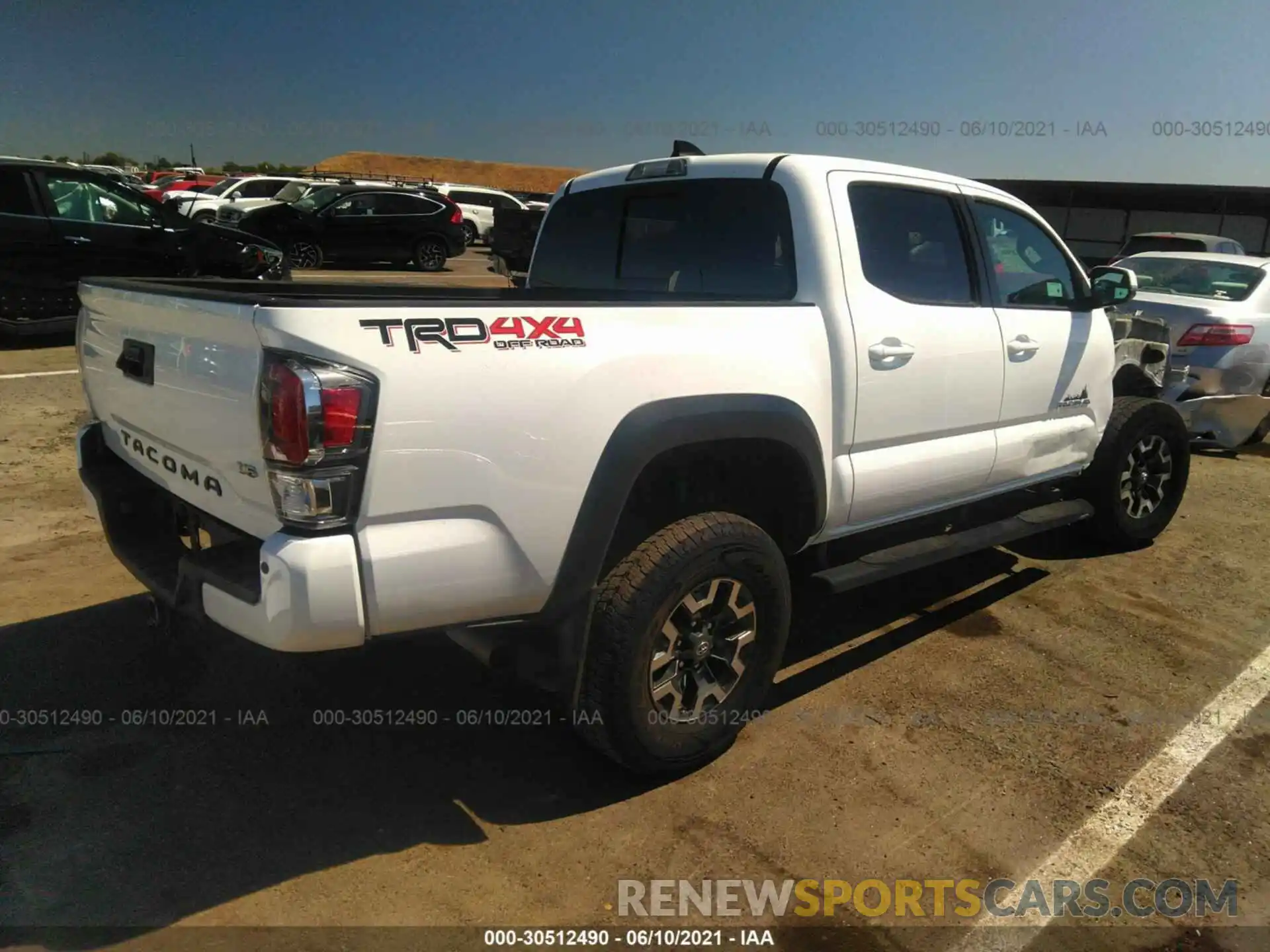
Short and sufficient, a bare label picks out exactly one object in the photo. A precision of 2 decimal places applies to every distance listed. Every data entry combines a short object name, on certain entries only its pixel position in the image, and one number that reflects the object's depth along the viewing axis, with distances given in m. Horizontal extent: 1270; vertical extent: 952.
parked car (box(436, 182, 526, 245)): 26.55
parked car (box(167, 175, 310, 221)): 21.22
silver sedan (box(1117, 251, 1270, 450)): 7.09
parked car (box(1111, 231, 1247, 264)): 13.77
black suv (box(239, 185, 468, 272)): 17.30
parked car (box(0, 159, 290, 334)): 9.33
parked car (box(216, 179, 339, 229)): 18.27
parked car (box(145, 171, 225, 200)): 25.41
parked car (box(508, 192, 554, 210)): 30.17
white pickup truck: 2.22
